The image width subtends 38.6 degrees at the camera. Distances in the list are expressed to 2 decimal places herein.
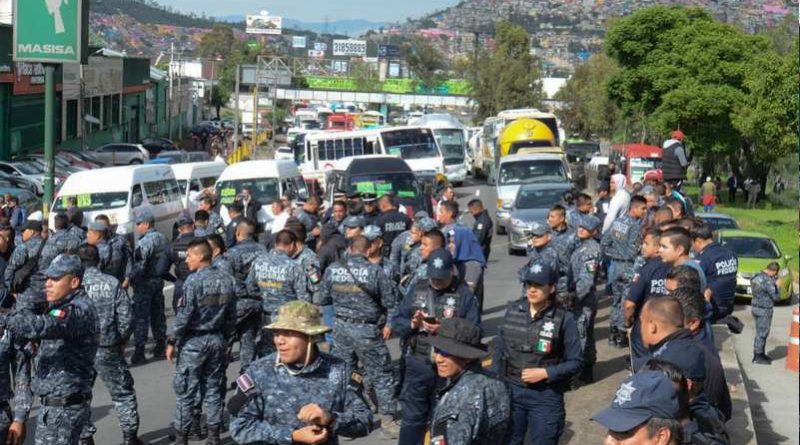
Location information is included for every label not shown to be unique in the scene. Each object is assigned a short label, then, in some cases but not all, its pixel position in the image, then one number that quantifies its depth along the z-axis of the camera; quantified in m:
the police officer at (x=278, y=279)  10.98
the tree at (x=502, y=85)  86.56
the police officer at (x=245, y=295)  11.23
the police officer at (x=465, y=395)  5.82
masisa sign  22.41
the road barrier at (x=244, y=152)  57.06
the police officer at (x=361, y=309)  10.62
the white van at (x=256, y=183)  28.25
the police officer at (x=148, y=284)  14.22
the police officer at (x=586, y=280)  12.12
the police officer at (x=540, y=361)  8.10
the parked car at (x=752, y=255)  22.25
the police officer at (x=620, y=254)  14.48
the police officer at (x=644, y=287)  9.46
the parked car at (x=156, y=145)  63.34
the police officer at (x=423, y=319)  9.14
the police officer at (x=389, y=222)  16.64
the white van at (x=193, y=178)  31.36
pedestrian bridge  118.81
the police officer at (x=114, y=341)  9.77
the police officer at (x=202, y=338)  10.05
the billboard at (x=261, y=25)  191.38
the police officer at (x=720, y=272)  10.41
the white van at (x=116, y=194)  25.00
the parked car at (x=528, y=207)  25.61
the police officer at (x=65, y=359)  8.26
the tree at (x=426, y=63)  149.50
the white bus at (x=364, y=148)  41.03
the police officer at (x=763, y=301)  17.06
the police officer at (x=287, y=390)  5.88
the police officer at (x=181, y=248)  13.99
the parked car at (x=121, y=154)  53.56
